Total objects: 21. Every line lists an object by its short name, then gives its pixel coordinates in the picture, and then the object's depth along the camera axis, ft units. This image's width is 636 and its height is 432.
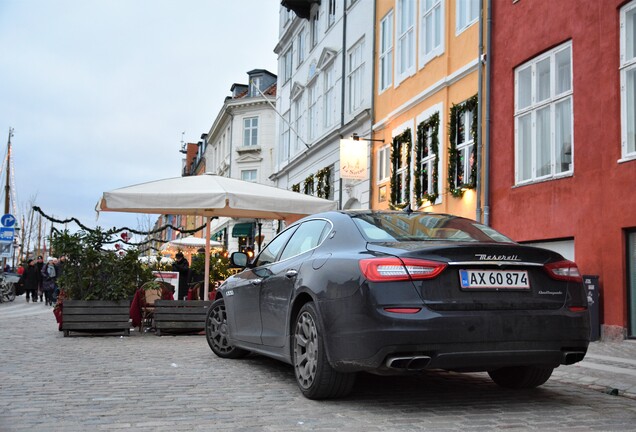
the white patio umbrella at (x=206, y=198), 37.60
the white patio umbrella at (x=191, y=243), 83.66
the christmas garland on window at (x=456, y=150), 50.42
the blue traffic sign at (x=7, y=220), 81.66
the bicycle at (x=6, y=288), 85.05
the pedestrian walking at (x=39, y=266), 85.30
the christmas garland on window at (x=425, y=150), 56.85
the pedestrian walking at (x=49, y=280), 82.42
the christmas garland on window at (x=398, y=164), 62.69
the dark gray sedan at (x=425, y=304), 15.47
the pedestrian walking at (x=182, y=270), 57.52
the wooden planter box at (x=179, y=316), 37.19
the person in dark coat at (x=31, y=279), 87.15
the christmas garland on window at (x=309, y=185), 94.79
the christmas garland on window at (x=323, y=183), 86.28
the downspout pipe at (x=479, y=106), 49.42
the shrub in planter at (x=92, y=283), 36.11
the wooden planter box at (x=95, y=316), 35.78
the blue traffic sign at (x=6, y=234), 79.25
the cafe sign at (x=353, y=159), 68.39
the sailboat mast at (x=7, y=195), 119.24
